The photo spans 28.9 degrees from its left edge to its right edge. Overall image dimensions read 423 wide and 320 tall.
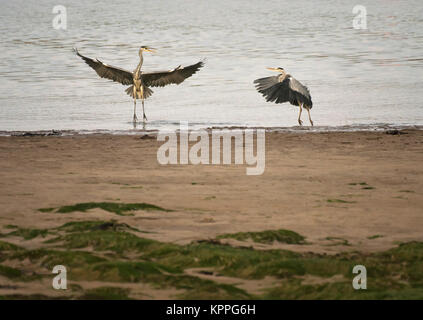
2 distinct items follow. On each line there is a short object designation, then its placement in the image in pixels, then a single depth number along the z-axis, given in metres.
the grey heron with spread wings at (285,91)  14.86
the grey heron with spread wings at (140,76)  15.97
